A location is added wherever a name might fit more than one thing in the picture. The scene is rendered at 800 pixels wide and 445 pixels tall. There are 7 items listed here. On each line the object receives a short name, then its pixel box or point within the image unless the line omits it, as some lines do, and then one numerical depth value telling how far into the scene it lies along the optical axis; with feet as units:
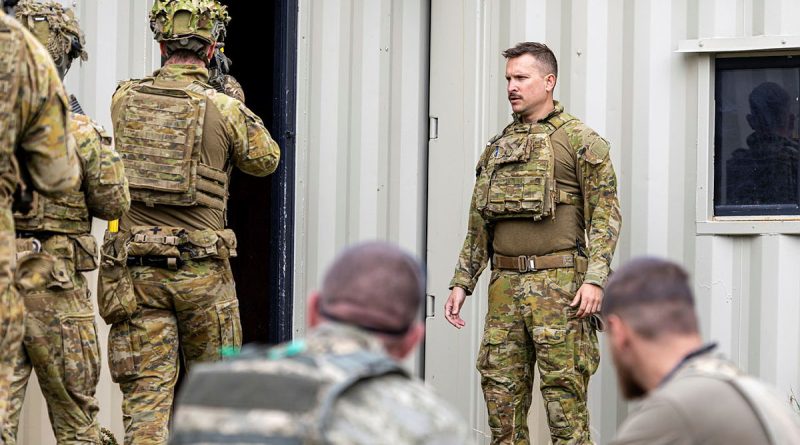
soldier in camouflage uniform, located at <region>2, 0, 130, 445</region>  34.63
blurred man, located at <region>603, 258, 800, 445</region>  20.25
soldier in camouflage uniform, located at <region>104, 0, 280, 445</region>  38.68
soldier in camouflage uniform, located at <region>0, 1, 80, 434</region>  27.55
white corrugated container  45.55
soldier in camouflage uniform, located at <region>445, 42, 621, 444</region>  41.60
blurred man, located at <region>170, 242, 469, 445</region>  16.90
